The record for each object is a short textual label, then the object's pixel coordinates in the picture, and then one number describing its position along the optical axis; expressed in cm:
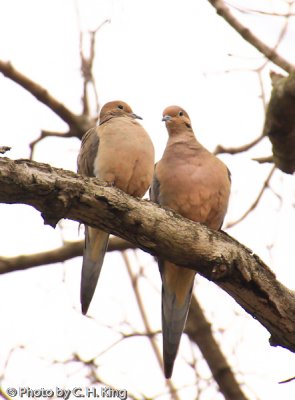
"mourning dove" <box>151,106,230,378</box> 922
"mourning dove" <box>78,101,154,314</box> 949
